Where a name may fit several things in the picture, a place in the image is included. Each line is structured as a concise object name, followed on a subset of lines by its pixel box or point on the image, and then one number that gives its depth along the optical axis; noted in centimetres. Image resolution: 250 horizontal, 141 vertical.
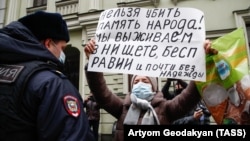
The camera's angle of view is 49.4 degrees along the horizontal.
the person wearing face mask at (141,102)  201
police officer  95
